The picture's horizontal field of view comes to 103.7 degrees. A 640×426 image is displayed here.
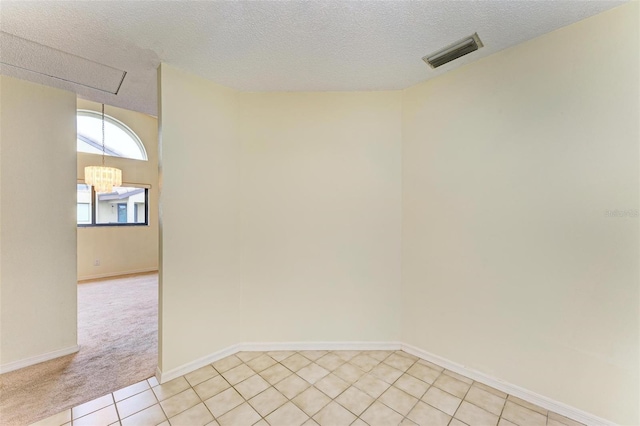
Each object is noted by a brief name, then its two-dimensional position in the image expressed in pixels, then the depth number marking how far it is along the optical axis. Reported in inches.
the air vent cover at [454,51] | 69.6
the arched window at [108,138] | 191.9
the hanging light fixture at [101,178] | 160.7
